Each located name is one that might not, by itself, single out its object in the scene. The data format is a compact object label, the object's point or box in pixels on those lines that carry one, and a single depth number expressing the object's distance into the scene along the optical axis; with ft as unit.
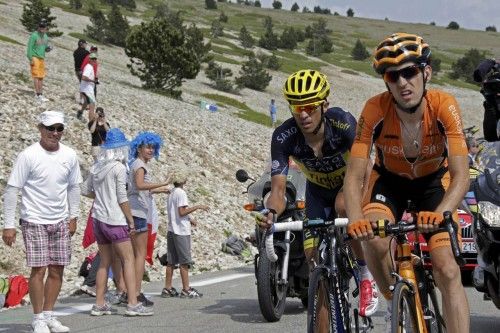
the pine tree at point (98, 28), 272.72
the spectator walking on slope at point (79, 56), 84.48
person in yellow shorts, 77.77
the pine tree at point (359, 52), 458.50
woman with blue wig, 37.76
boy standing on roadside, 42.14
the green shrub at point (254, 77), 247.09
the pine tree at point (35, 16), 218.79
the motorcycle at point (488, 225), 24.57
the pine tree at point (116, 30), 277.03
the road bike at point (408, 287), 18.34
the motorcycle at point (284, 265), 32.30
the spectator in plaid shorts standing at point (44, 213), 30.73
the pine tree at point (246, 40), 404.51
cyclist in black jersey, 25.59
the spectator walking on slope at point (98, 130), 66.75
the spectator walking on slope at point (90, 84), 76.38
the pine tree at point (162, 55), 163.63
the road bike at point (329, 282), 20.89
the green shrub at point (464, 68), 430.00
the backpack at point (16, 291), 38.01
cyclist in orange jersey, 19.72
